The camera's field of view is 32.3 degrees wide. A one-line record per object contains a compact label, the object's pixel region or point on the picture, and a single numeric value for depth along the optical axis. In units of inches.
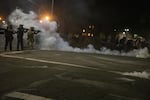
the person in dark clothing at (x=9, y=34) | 749.2
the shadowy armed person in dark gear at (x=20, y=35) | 788.6
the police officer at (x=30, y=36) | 880.3
